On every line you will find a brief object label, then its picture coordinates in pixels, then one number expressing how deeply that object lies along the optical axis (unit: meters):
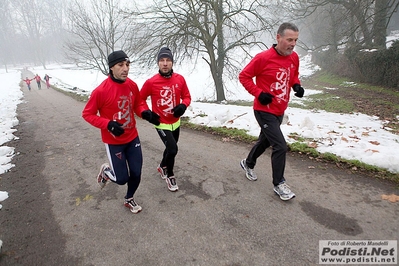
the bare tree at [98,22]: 15.12
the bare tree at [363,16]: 13.79
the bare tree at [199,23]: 12.52
